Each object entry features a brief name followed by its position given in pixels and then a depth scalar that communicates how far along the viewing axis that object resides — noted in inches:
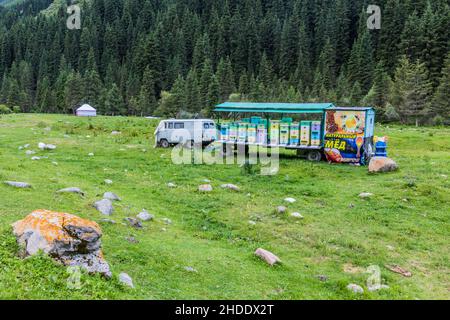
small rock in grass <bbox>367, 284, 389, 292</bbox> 364.8
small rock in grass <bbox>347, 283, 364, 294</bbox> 359.9
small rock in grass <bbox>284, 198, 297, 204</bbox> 650.5
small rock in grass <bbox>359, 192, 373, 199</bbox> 660.7
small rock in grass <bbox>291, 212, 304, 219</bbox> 565.8
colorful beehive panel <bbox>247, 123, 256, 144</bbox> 1025.5
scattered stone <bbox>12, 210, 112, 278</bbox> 318.0
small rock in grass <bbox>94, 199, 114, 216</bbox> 503.2
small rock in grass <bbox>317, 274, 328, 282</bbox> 389.0
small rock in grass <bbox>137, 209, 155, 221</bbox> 517.7
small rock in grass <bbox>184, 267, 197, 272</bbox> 376.8
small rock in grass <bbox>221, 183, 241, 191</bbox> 718.4
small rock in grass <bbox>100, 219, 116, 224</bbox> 467.8
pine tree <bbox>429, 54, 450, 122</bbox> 2263.8
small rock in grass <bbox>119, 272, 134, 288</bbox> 316.2
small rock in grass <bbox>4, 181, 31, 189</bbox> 555.8
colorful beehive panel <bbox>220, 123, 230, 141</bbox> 1066.0
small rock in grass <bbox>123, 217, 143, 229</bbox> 483.3
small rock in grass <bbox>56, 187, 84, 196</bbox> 556.0
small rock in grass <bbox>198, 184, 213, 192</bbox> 697.3
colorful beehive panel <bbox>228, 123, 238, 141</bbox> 1047.2
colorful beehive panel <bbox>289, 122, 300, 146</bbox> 983.0
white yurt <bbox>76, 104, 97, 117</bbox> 2821.6
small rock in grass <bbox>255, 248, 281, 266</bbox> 413.4
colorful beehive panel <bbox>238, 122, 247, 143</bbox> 1035.7
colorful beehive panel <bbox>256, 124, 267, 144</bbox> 1017.5
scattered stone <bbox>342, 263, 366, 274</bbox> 412.5
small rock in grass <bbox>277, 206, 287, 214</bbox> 581.3
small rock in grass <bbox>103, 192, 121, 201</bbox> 570.3
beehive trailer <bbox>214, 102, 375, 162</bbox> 936.5
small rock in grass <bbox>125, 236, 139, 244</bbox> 424.7
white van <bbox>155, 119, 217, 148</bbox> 1192.8
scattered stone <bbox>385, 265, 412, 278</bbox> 410.9
